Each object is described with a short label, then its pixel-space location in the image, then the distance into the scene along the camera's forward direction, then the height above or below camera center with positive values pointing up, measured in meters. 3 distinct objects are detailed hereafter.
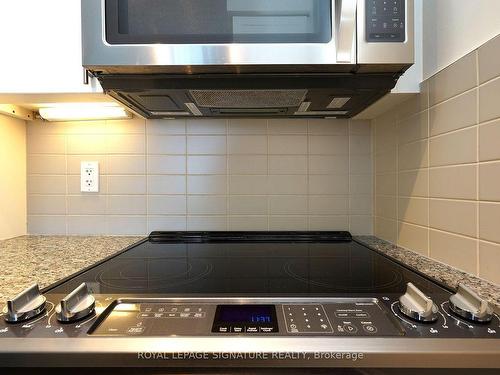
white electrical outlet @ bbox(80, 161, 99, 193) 1.14 +0.04
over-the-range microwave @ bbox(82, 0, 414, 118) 0.64 +0.33
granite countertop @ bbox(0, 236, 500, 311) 0.60 -0.19
